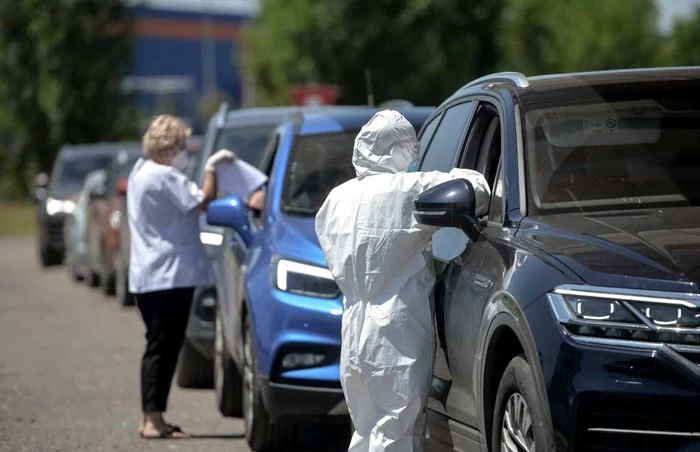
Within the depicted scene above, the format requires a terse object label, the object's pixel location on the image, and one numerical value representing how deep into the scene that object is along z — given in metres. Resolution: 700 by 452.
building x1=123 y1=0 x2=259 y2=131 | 106.19
